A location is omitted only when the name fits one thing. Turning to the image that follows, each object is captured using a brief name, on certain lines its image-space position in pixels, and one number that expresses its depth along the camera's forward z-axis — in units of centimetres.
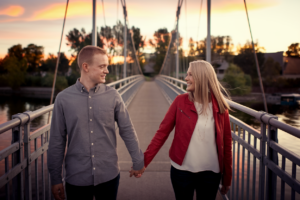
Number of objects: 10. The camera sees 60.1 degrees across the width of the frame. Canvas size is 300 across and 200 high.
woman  158
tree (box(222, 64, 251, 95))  3631
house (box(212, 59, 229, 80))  5856
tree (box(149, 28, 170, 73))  7012
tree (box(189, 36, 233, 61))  5407
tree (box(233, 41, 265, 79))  5006
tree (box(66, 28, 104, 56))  2932
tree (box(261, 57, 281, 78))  3454
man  146
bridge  151
